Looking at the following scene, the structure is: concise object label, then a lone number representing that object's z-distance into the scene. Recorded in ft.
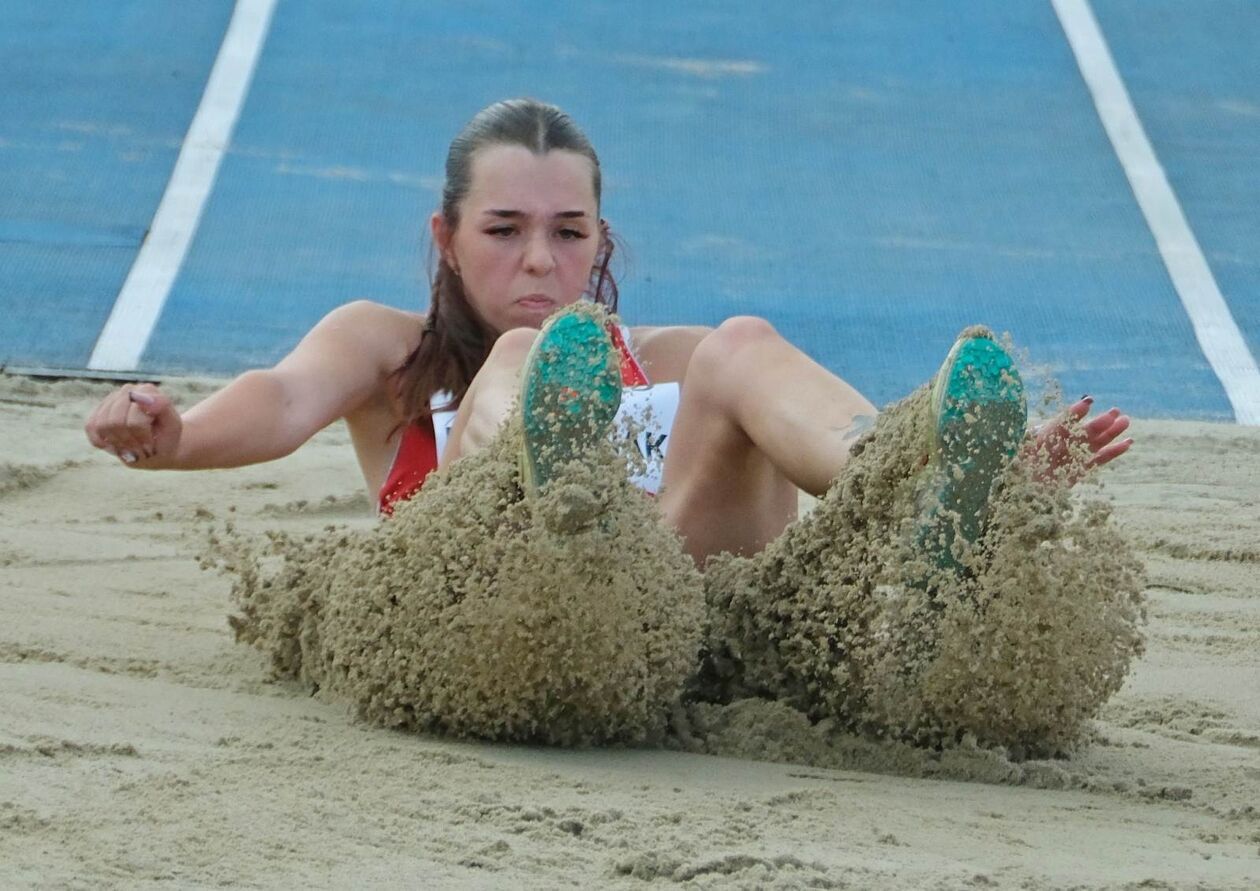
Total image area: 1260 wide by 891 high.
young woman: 37.29
